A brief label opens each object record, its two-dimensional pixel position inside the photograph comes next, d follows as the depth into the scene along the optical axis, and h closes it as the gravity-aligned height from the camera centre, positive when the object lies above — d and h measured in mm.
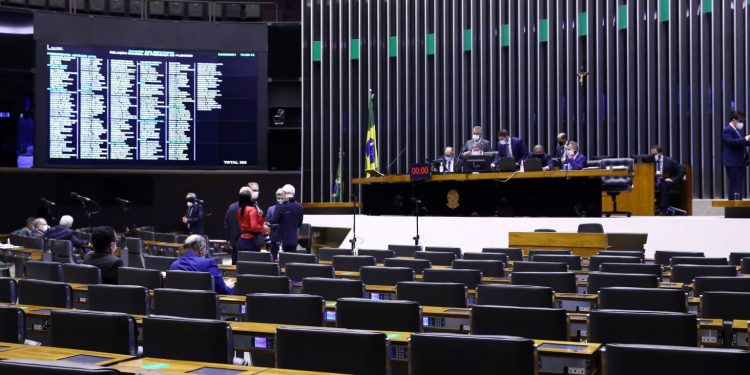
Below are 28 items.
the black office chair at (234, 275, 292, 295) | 5824 -511
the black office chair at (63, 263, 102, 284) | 6484 -480
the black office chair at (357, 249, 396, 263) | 8984 -468
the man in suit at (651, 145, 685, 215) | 13570 +523
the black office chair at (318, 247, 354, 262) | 9445 -473
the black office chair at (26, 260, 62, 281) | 6973 -489
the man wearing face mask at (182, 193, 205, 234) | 14336 -109
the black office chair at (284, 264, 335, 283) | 6832 -489
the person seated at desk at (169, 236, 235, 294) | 6133 -390
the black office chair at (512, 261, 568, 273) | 6809 -459
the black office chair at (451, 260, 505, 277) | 7164 -474
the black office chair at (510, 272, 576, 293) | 6016 -497
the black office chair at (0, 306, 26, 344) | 4215 -558
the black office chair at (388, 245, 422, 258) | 9721 -462
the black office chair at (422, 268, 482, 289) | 6277 -487
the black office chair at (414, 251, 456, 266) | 8414 -471
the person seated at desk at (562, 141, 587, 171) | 12586 +692
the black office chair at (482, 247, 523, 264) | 9023 -463
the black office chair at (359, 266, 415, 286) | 6527 -498
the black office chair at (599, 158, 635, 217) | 11977 +325
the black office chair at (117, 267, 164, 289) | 6336 -497
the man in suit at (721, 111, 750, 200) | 11773 +755
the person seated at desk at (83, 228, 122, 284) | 6754 -369
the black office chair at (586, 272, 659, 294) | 5781 -488
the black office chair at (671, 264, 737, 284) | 6461 -479
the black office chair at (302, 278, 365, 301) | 5582 -509
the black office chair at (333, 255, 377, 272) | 7879 -486
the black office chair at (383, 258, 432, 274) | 7424 -473
